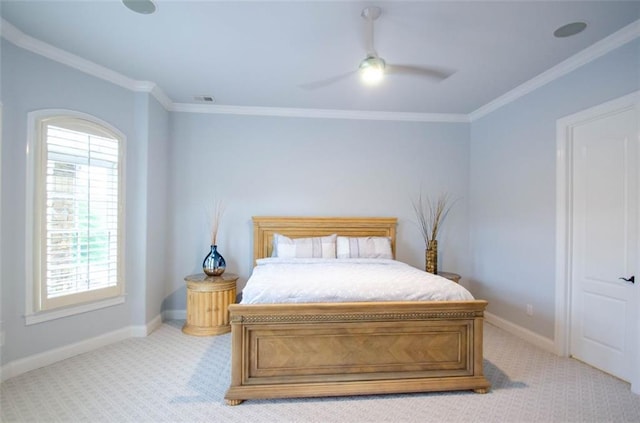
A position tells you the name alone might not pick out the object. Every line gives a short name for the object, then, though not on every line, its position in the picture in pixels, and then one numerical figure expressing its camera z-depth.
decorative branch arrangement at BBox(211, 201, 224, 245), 4.33
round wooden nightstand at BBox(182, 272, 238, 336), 3.70
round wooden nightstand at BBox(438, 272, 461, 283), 4.11
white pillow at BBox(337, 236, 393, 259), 4.06
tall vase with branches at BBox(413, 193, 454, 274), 4.64
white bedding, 2.47
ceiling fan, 2.32
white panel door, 2.65
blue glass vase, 3.89
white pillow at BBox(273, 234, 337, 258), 3.98
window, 2.85
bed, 2.35
